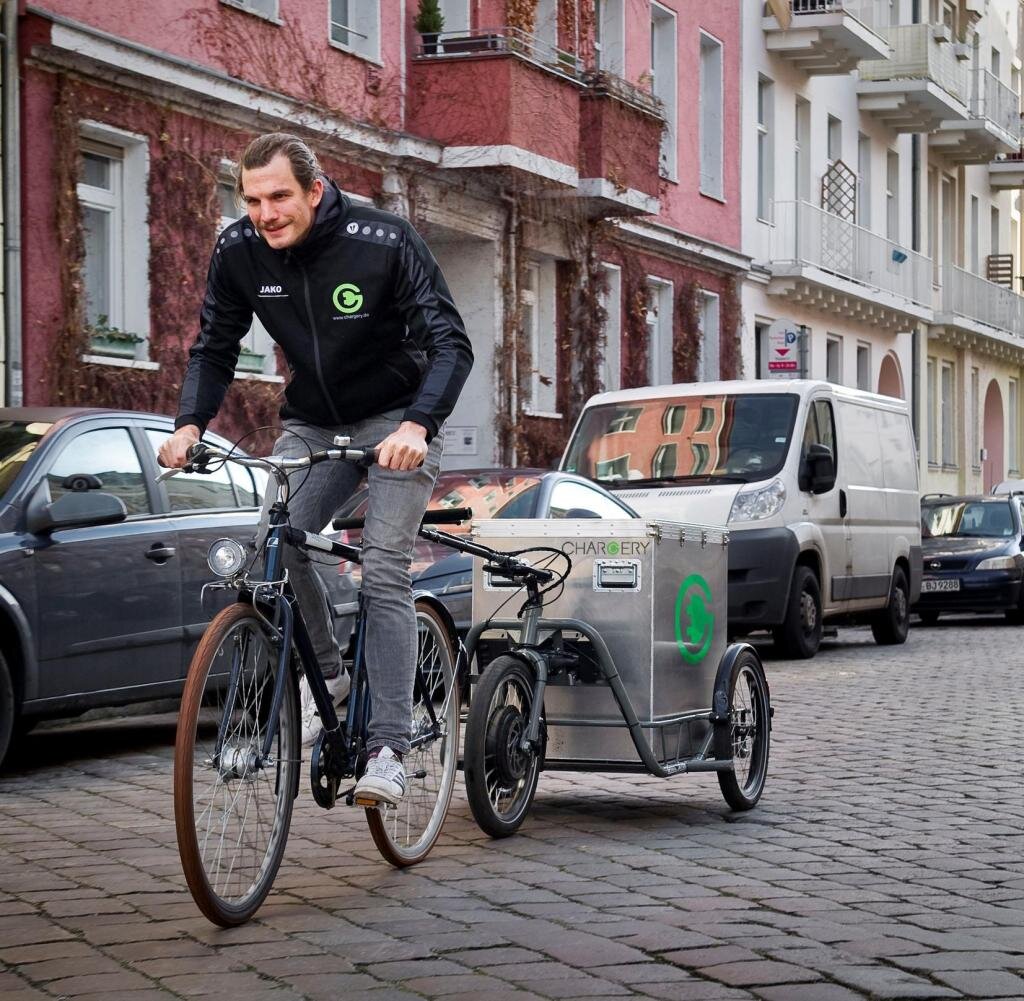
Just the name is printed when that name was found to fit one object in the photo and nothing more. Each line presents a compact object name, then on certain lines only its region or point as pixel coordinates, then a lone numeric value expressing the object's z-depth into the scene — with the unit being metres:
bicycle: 5.36
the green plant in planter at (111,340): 17.56
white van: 16.81
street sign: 26.91
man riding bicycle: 6.04
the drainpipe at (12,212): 16.44
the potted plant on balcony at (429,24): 23.14
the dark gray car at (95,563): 8.80
